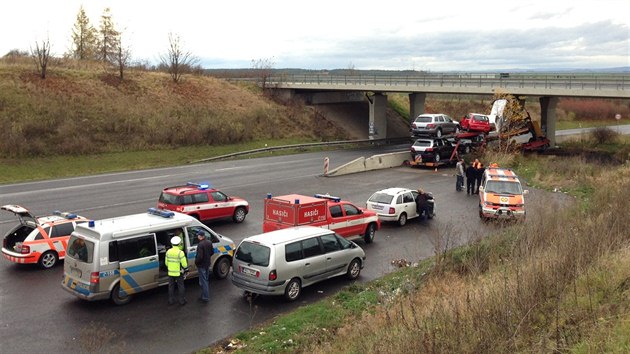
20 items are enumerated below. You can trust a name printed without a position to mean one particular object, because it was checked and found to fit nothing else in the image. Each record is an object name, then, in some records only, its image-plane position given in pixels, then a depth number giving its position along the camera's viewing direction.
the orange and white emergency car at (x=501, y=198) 20.64
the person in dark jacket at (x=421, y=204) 21.27
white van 12.20
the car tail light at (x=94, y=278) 12.10
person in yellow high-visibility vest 12.54
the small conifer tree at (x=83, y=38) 71.59
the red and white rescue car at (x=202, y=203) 20.08
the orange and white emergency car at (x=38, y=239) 15.06
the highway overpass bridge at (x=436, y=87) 38.28
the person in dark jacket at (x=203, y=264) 12.88
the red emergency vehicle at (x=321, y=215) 16.61
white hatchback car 20.69
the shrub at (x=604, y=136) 49.97
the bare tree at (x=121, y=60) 52.73
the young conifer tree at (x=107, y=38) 69.38
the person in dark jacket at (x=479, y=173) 26.95
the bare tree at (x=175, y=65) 56.75
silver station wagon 12.68
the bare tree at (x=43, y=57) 46.03
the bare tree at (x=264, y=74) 62.54
